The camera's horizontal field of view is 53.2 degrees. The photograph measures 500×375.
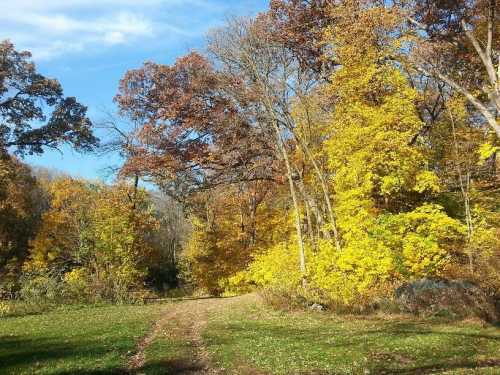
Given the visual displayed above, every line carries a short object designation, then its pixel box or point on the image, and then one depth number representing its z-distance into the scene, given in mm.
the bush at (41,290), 28484
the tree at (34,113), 35281
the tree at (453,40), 23312
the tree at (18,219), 49125
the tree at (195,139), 30828
